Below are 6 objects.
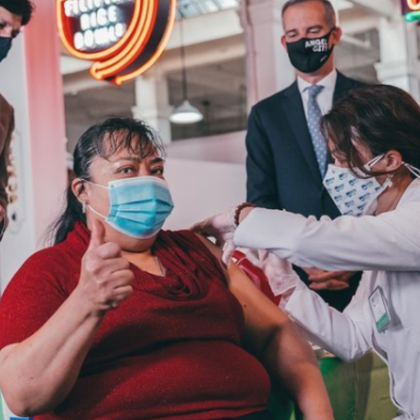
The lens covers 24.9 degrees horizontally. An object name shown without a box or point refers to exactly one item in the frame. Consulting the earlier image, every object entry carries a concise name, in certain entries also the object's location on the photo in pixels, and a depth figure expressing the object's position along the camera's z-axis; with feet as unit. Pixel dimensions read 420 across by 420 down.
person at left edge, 11.26
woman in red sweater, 5.98
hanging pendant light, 46.60
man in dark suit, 12.04
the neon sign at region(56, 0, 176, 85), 15.24
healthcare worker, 6.98
